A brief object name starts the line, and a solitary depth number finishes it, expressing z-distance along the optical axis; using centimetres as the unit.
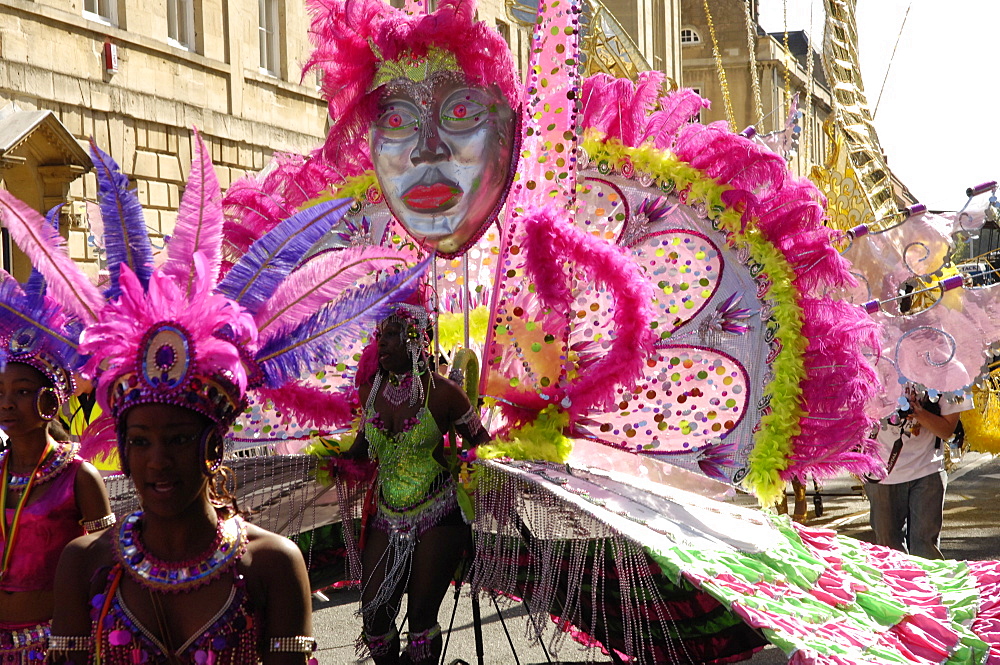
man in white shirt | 640
